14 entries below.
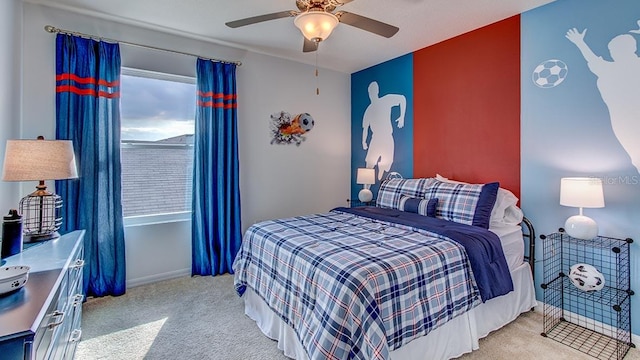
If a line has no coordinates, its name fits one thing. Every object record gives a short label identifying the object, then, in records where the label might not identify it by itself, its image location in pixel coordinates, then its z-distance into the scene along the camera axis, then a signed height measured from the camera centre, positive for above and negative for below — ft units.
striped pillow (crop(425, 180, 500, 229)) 8.86 -0.71
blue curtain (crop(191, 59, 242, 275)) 11.37 +0.19
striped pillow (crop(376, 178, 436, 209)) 10.92 -0.42
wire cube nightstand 7.51 -3.20
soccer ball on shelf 7.45 -2.44
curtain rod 8.90 +4.42
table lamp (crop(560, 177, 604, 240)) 7.13 -0.50
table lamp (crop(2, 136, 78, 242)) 6.02 +0.15
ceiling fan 6.51 +3.50
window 10.56 +1.23
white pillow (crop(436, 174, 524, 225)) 9.25 -0.98
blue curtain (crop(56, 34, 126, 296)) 9.10 +0.92
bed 5.43 -2.09
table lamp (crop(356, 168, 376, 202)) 13.94 -0.01
